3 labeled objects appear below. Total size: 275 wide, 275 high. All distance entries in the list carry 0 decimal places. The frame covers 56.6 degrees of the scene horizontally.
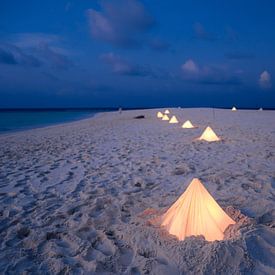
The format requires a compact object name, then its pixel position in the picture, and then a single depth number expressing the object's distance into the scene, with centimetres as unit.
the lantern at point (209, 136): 993
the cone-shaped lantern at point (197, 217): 285
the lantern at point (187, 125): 1528
